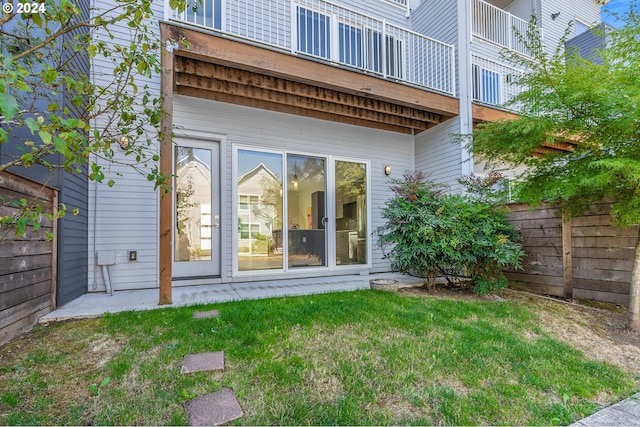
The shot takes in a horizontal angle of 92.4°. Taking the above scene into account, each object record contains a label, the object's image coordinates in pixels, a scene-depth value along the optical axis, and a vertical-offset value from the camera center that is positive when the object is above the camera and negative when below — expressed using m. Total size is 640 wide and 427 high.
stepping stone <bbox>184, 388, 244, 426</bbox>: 1.54 -0.95
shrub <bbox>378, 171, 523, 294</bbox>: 4.02 -0.10
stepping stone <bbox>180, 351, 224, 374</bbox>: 2.00 -0.90
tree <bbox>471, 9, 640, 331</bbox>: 2.78 +0.99
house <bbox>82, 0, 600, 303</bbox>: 4.14 +1.58
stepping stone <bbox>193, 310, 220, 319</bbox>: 2.97 -0.84
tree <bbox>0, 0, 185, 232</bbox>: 1.06 +0.71
